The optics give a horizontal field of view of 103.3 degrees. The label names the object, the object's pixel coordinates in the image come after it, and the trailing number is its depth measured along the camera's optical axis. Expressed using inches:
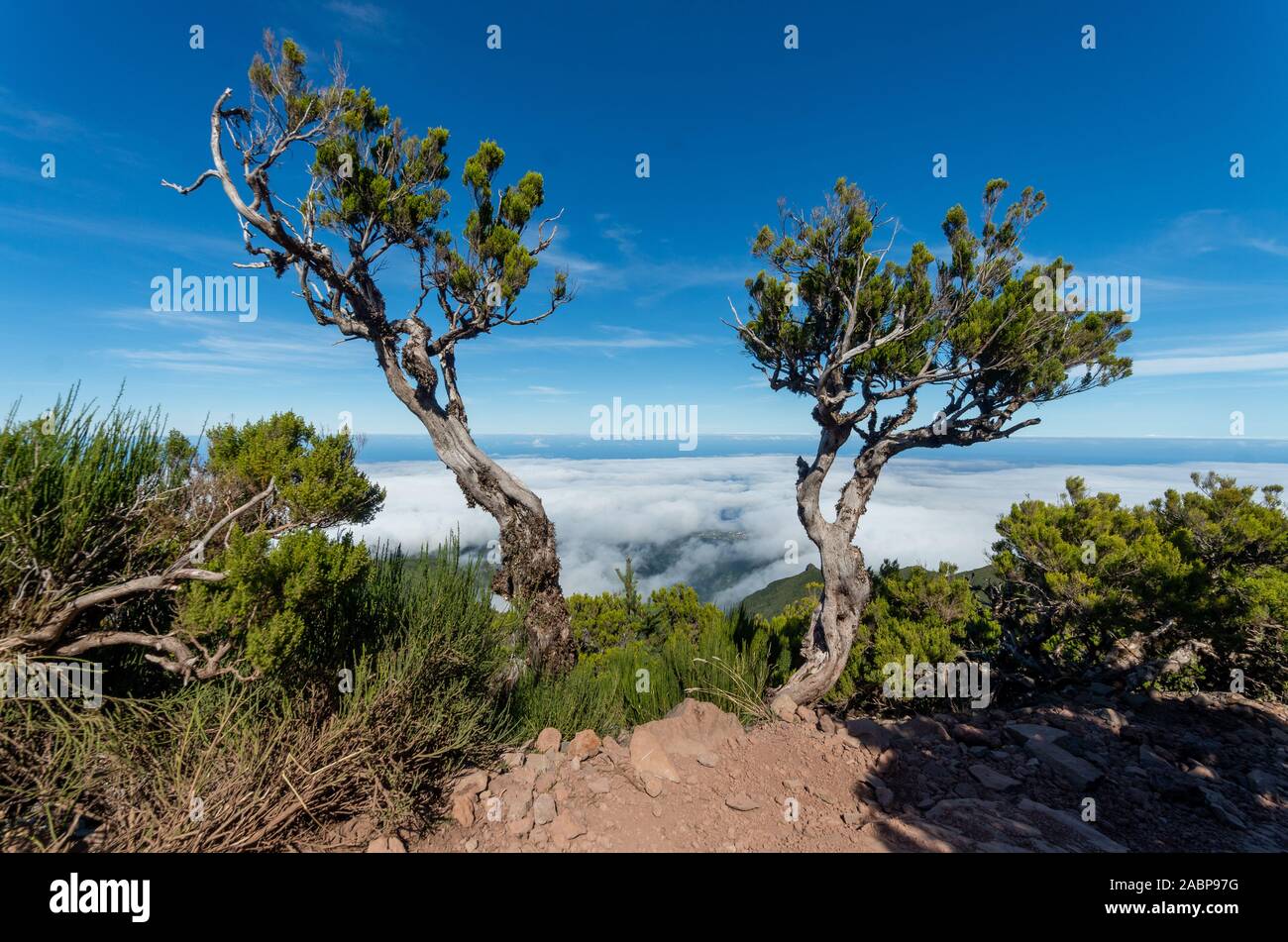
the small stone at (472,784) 122.5
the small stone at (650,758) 134.1
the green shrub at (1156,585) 179.5
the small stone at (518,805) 115.7
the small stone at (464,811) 112.8
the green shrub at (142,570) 92.2
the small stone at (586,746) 143.0
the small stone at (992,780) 134.9
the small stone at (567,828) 109.0
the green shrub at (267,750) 86.0
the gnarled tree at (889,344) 244.1
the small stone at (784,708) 184.6
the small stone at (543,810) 114.8
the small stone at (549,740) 144.9
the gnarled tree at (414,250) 209.5
